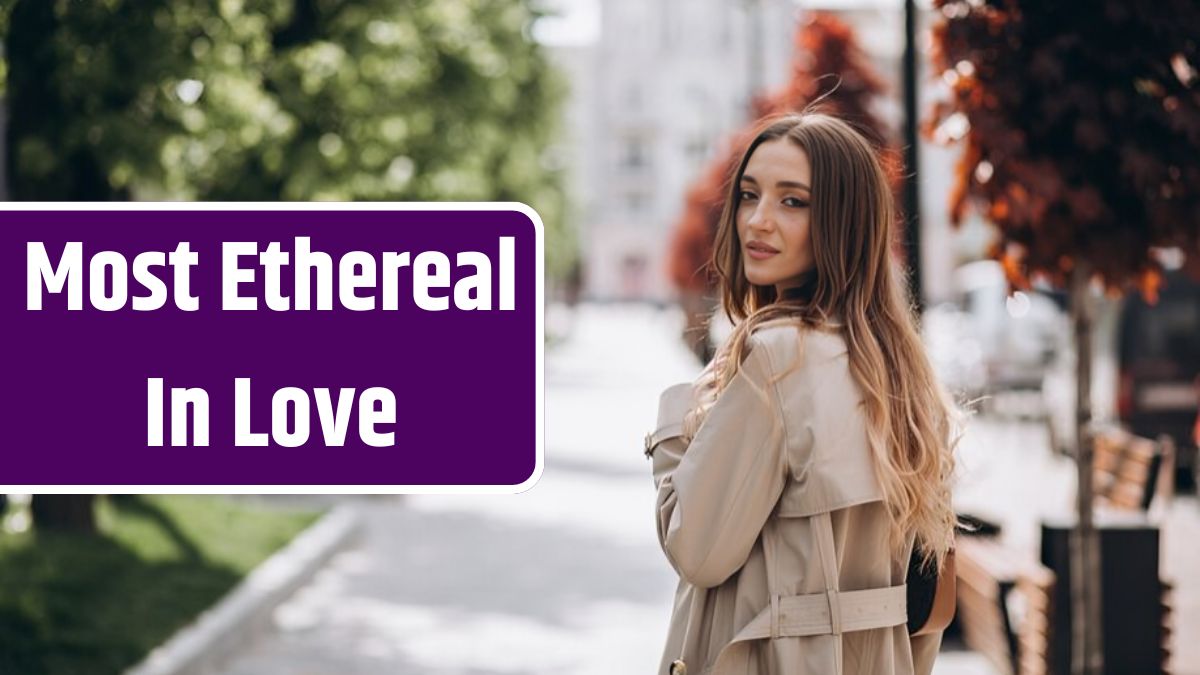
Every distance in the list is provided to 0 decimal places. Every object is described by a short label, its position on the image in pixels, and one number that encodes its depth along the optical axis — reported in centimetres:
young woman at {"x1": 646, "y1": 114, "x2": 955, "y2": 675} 246
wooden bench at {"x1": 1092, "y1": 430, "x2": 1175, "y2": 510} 743
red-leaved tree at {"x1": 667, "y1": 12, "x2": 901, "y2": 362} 1330
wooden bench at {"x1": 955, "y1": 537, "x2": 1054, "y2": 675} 654
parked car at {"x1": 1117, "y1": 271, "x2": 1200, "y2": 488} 1572
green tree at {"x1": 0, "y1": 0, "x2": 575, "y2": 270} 785
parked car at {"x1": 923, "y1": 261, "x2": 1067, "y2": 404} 2562
